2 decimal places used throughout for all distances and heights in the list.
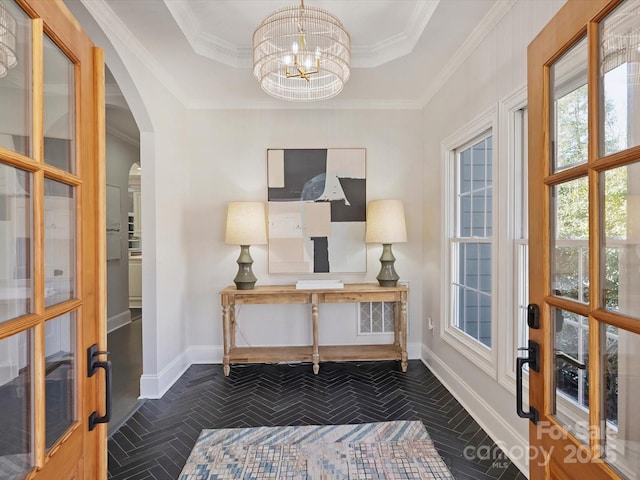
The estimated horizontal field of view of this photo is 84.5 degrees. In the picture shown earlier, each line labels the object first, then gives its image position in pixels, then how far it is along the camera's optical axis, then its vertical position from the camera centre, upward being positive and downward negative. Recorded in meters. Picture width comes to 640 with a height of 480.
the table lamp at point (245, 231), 3.53 +0.08
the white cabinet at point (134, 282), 6.74 -0.82
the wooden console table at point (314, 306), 3.49 -0.67
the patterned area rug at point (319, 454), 2.08 -1.39
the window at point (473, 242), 2.77 -0.04
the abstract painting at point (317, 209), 3.90 +0.32
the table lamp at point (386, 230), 3.56 +0.08
